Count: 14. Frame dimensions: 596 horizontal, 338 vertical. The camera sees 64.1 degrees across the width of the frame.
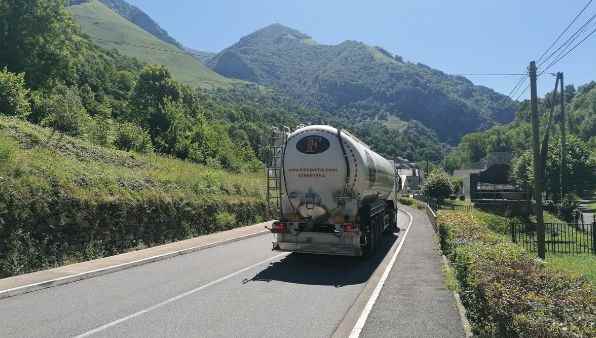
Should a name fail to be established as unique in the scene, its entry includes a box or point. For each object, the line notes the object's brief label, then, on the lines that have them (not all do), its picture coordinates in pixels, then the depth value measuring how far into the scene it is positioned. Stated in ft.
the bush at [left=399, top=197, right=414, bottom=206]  202.69
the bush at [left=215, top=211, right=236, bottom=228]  73.46
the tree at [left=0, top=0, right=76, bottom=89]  115.24
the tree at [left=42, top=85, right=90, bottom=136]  80.64
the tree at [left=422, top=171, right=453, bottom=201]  198.59
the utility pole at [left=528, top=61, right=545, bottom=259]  52.39
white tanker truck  41.88
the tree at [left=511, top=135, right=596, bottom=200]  162.30
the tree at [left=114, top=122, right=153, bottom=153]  104.83
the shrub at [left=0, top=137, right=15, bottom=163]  42.64
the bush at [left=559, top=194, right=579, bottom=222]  124.06
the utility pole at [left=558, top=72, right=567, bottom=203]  139.33
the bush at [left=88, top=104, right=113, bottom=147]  87.34
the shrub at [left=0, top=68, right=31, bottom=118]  78.28
